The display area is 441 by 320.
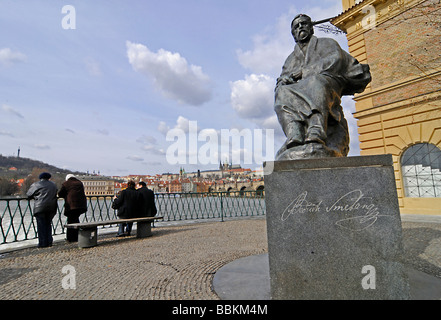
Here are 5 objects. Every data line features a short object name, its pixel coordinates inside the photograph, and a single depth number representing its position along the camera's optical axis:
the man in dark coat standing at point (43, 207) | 5.62
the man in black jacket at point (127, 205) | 7.17
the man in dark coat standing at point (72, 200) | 6.24
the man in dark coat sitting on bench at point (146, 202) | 7.71
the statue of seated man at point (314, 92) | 2.76
